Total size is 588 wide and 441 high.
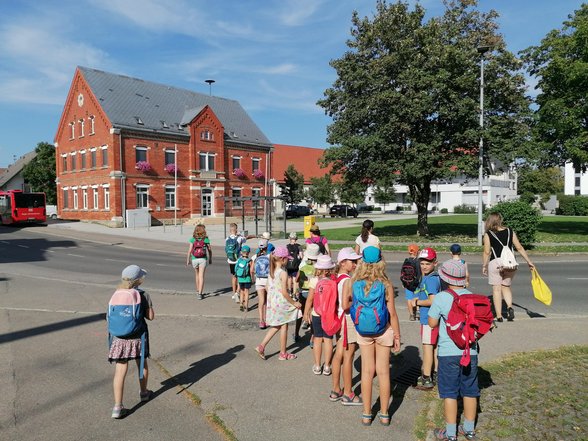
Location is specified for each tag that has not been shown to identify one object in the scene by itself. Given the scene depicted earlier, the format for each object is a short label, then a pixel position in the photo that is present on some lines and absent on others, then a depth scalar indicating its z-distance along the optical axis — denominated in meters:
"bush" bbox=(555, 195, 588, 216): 56.09
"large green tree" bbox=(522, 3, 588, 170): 24.95
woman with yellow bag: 7.72
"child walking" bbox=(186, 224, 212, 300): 9.84
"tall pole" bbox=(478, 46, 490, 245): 19.79
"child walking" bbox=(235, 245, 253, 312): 8.67
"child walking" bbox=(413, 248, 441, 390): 5.19
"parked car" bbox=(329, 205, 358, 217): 56.38
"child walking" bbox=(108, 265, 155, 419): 4.52
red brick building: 40.03
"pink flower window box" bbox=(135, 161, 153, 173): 40.34
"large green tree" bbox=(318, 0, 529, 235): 21.75
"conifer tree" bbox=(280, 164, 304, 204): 57.72
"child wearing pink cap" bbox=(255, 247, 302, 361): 6.06
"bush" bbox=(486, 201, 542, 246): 18.77
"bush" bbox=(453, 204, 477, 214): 67.22
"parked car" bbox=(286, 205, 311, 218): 53.16
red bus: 36.56
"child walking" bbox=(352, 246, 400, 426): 4.29
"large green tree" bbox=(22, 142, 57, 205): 60.53
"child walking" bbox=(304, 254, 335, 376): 5.40
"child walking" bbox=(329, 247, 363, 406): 4.69
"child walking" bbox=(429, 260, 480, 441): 4.00
